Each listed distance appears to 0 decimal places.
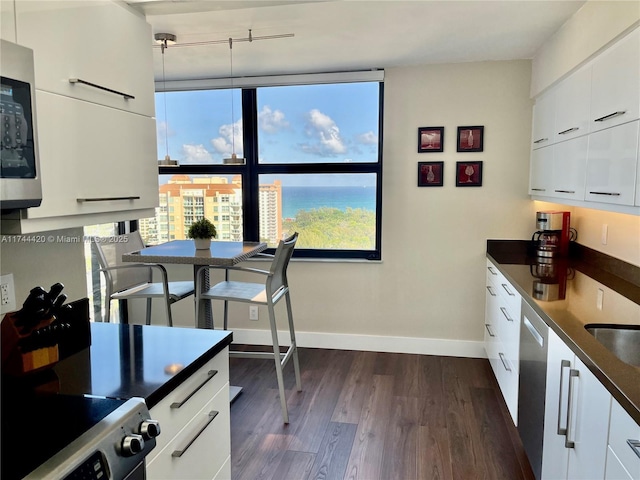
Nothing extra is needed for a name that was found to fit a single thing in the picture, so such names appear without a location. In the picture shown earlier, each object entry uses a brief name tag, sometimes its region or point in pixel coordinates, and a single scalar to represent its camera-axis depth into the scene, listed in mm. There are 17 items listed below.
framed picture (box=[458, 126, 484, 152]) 3592
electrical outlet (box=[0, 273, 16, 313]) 1414
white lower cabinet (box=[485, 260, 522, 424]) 2504
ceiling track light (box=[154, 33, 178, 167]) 2869
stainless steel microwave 1033
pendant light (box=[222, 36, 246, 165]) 3045
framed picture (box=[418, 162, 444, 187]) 3678
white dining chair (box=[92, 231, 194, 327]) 3125
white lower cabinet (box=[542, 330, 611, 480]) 1376
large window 3857
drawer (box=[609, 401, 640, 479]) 1120
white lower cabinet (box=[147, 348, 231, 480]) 1222
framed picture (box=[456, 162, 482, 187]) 3619
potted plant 3053
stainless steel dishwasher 1981
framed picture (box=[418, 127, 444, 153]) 3648
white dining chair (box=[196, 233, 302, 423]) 2771
